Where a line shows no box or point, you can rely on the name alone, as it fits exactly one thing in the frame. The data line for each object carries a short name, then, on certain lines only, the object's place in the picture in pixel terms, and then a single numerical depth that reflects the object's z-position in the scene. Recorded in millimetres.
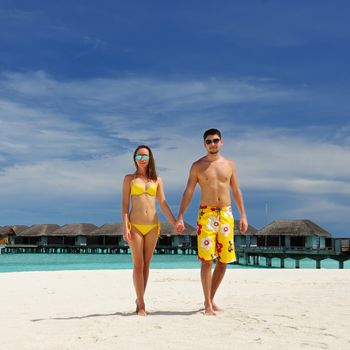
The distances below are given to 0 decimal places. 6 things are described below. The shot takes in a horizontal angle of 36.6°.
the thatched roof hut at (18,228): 85000
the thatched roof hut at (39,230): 78750
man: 6094
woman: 6188
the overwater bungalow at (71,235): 73500
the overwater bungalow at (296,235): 48812
